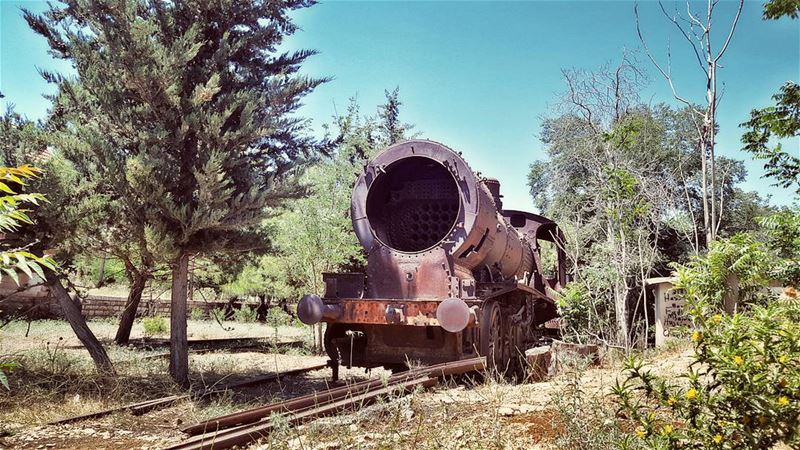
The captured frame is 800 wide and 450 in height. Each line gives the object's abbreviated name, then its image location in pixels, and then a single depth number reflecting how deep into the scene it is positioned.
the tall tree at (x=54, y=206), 6.23
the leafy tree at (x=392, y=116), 29.18
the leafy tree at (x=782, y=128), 9.79
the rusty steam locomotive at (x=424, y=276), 6.52
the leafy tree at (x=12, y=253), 2.86
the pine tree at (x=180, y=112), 6.45
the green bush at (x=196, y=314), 21.64
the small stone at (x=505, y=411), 4.05
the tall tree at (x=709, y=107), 10.36
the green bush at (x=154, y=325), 16.44
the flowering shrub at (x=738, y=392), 2.38
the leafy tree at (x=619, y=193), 10.72
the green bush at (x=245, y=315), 21.89
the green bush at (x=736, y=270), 8.34
